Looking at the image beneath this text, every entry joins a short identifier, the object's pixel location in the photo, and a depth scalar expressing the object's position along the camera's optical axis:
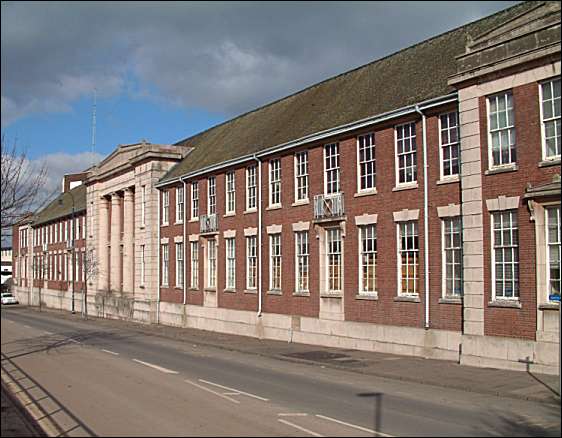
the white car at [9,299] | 81.25
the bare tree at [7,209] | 19.17
